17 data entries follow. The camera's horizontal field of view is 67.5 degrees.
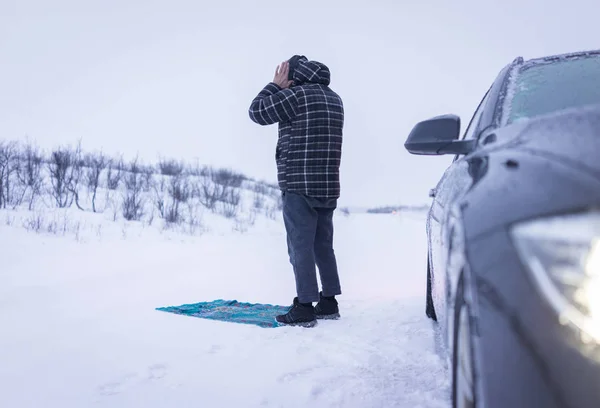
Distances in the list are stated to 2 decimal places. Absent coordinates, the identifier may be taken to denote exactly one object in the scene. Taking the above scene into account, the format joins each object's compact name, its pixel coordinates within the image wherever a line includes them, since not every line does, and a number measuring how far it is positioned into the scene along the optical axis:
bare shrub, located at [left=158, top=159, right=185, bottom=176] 20.42
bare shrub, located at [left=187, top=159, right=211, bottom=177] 22.91
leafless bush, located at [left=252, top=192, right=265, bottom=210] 20.59
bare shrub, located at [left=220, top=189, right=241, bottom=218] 15.08
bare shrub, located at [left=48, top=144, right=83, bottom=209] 10.80
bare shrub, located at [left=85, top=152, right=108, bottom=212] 12.56
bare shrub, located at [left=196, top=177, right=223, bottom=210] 15.95
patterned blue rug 3.21
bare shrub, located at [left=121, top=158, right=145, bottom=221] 10.60
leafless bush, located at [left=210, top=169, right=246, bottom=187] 20.91
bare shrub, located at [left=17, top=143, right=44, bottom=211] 10.50
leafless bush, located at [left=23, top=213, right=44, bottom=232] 7.01
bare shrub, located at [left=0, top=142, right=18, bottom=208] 8.77
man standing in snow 3.24
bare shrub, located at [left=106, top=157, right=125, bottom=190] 14.35
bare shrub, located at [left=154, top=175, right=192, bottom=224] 11.52
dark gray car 0.64
